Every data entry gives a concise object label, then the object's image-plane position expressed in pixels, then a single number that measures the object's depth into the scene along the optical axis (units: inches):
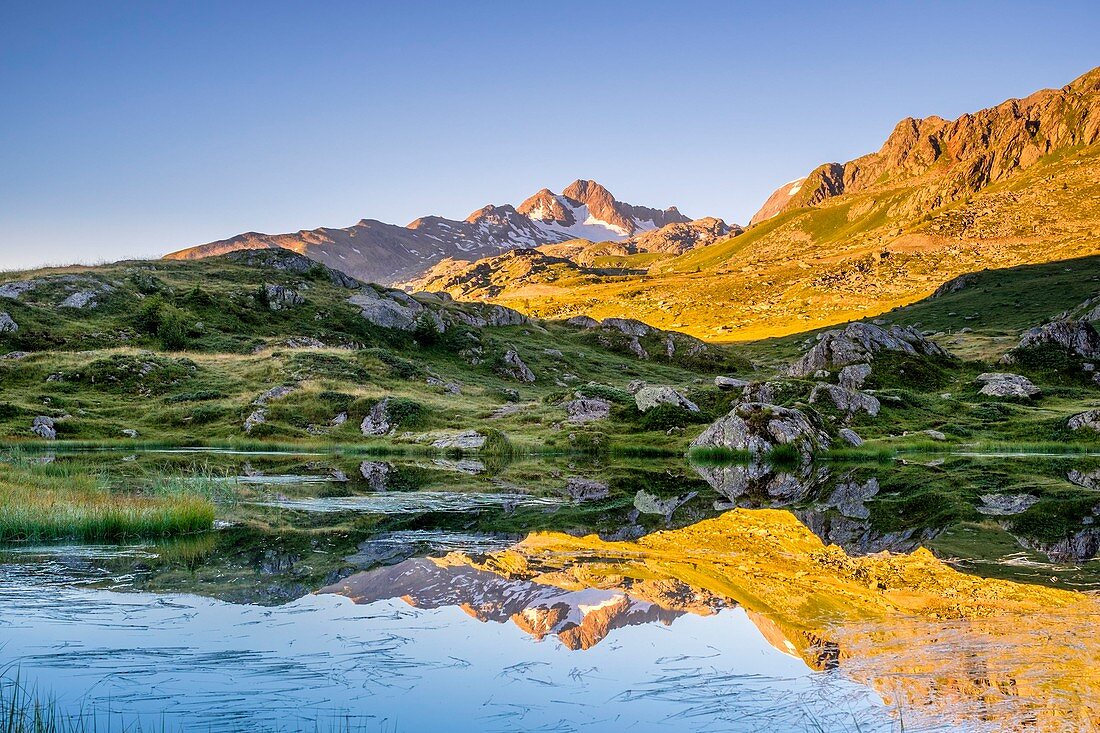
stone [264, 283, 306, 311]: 3857.3
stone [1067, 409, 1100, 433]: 2039.9
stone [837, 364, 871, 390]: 2620.6
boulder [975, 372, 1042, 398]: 2573.8
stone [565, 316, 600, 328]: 5315.0
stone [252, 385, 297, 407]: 2440.8
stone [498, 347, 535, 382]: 3750.0
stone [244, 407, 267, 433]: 2252.7
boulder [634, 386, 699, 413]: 2401.6
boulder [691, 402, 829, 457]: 1955.0
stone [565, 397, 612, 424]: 2445.9
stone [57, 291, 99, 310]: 3235.7
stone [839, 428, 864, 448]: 2018.6
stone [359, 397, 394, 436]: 2375.2
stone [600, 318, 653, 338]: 5000.0
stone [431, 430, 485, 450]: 2128.4
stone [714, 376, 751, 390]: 2581.2
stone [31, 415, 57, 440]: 1969.7
